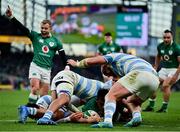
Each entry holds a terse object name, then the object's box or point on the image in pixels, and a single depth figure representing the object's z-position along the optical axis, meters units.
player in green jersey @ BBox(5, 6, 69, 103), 16.48
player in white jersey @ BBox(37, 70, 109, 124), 12.02
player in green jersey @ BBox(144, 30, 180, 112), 18.25
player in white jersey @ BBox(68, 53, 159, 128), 11.58
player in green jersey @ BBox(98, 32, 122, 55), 23.34
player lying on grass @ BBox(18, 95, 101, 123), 12.41
